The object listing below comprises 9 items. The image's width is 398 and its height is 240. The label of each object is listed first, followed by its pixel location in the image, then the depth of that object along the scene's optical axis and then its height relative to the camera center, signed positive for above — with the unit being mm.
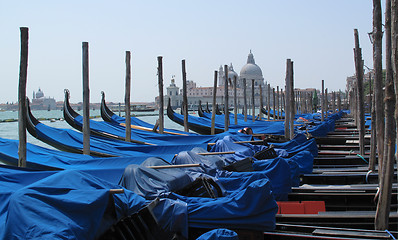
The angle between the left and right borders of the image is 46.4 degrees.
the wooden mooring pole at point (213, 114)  12519 -161
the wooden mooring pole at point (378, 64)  4121 +382
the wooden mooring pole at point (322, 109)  17719 -69
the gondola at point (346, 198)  4793 -956
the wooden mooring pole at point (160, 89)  10352 +441
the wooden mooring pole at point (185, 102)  11719 +159
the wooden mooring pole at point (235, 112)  15584 -158
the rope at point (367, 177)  5691 -860
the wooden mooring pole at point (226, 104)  12325 +104
